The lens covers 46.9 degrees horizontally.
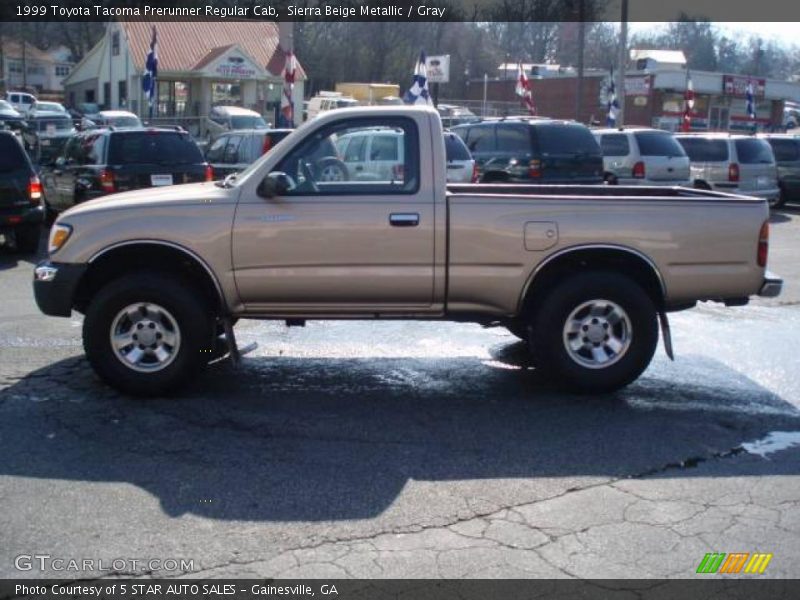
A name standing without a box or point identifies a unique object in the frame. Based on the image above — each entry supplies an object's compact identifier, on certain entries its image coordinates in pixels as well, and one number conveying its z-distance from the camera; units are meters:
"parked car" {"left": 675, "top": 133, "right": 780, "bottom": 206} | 20.55
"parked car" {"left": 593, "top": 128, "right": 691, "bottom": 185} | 19.55
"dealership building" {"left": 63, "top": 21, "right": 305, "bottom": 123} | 47.25
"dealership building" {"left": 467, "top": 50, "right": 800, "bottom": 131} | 49.75
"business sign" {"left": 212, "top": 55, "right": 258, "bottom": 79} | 46.78
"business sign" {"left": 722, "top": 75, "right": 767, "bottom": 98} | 51.84
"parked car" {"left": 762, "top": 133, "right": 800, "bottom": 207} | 22.86
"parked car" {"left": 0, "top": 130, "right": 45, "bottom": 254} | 12.45
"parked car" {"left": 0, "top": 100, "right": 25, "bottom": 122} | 34.57
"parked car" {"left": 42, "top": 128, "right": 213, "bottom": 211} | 13.78
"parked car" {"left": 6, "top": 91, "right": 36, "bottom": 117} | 46.84
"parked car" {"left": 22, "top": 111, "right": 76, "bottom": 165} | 21.72
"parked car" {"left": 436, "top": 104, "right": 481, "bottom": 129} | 34.33
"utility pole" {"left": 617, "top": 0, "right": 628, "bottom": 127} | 28.58
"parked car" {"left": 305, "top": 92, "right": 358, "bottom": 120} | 38.50
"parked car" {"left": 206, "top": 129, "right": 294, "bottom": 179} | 15.91
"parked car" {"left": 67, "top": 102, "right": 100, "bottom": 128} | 43.59
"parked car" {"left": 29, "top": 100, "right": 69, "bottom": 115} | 39.88
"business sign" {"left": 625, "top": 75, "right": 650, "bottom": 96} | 47.08
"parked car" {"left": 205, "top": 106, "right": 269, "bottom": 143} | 36.25
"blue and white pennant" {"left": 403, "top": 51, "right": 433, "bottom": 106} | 22.67
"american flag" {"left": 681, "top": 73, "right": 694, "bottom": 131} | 33.62
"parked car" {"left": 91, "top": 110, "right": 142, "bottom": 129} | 34.84
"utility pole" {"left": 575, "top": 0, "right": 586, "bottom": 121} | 34.56
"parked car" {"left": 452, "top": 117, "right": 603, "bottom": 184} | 16.48
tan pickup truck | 6.40
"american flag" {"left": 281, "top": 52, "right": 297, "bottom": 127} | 22.45
